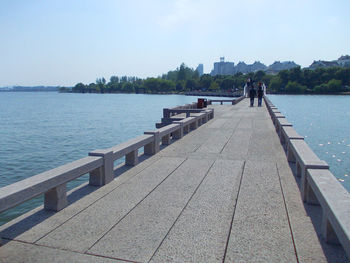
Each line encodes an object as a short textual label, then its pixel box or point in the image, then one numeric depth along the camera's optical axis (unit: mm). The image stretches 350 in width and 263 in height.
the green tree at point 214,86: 163000
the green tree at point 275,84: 143250
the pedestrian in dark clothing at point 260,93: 29539
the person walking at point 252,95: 30738
